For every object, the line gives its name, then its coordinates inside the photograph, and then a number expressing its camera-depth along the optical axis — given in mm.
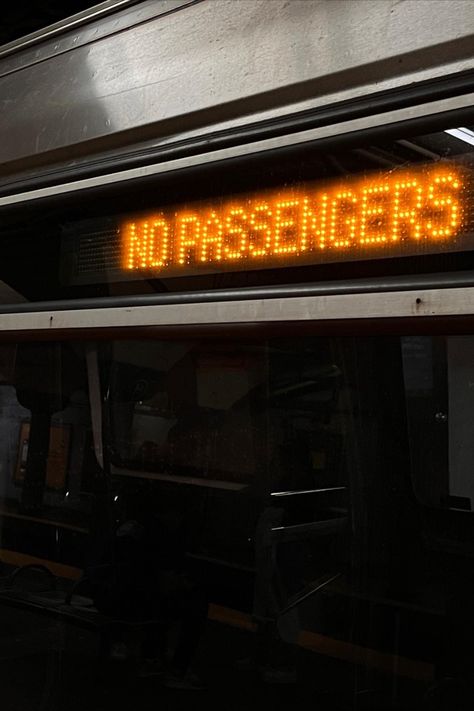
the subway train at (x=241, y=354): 1540
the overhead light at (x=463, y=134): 1433
